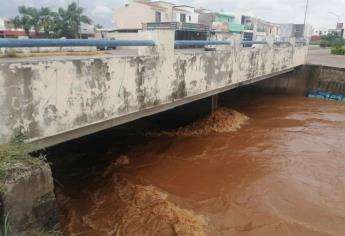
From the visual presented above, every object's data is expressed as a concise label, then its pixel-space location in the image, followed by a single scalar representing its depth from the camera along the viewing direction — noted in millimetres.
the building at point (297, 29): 41962
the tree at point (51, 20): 34438
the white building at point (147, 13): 41406
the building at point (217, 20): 44688
